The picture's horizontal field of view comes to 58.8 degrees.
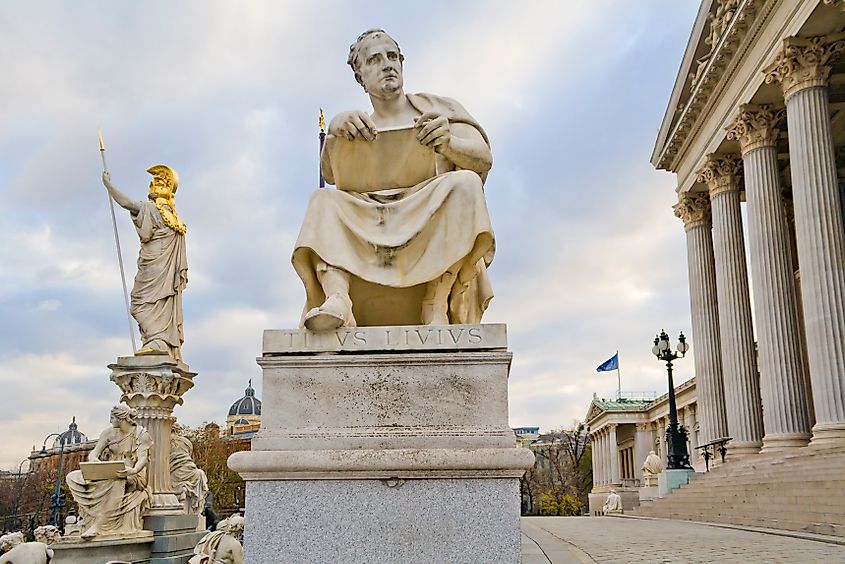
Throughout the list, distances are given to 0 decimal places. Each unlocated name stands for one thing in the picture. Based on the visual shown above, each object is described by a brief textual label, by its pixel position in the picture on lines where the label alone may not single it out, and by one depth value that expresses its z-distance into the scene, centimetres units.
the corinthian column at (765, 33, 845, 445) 1759
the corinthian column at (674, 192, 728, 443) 2705
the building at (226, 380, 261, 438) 9334
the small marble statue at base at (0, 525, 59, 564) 827
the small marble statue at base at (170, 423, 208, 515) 1295
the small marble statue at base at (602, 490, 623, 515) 2871
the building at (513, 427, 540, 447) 12499
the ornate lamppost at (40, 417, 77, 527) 2002
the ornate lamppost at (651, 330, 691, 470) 2583
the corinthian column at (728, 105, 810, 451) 2045
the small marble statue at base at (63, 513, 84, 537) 1049
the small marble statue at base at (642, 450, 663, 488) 3202
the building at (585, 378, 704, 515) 6297
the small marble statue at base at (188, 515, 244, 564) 714
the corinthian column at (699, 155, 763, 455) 2367
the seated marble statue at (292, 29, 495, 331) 427
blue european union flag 5784
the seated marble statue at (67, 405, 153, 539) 1058
